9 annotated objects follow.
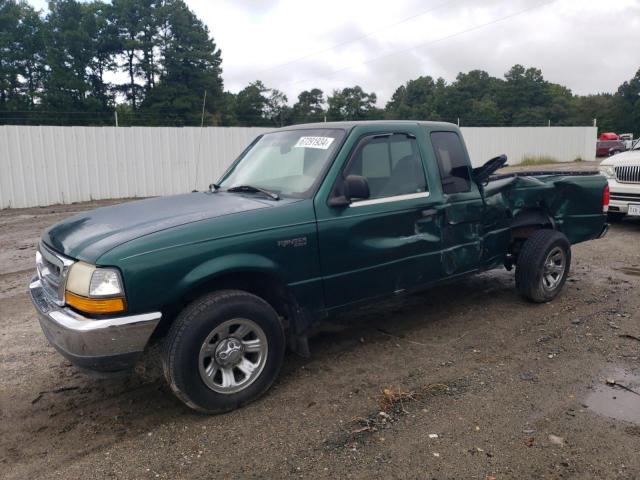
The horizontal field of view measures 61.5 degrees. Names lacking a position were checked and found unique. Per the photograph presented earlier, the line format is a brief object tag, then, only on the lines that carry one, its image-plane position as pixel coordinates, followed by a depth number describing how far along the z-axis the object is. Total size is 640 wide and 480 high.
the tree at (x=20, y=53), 39.16
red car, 36.28
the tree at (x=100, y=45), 43.56
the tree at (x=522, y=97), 68.50
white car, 9.50
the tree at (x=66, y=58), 39.81
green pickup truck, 3.27
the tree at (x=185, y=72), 42.09
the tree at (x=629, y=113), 71.50
